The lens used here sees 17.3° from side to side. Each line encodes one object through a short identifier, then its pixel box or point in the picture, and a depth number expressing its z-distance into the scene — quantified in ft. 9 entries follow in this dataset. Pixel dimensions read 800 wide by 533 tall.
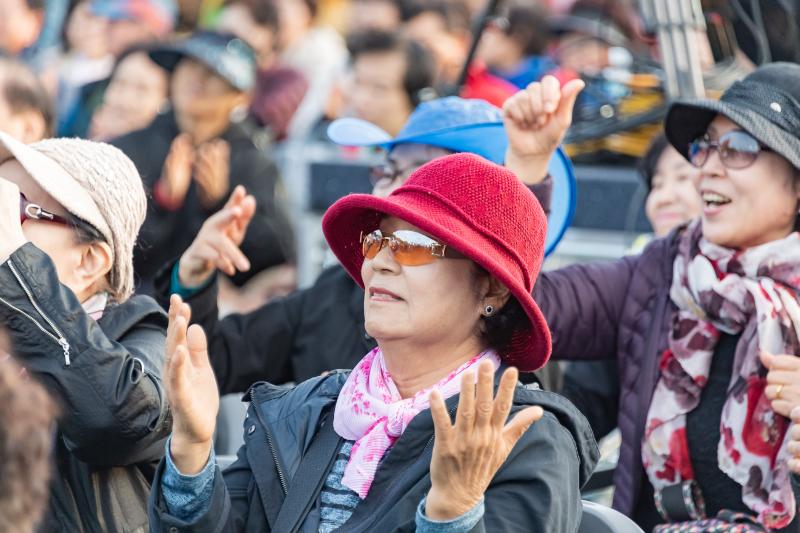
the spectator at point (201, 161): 33.87
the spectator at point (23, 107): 27.50
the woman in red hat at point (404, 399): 16.29
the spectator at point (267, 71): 51.37
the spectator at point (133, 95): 39.91
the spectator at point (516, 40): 49.84
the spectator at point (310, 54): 52.28
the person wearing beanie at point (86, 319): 17.98
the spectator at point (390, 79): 40.41
